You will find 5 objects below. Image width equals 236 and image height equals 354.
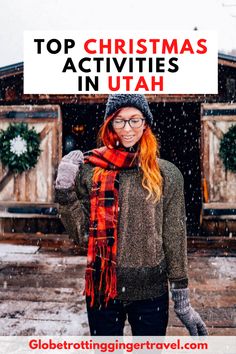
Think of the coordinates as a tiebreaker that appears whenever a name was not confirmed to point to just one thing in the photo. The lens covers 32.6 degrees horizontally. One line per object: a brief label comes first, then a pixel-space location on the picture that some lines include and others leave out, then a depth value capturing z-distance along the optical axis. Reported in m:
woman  2.06
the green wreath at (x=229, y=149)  7.89
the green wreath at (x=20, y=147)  8.26
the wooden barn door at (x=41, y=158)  8.42
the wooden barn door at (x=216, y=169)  8.10
